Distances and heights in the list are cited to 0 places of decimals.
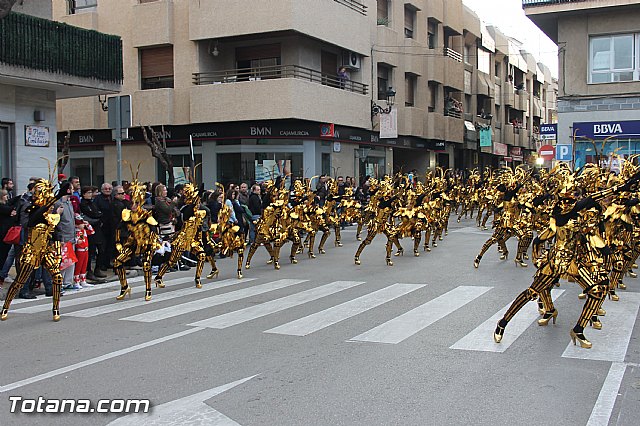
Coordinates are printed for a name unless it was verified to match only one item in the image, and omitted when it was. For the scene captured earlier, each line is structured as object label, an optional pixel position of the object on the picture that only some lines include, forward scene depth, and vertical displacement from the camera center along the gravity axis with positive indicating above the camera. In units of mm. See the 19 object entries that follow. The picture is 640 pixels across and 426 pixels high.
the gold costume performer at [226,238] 13203 -1077
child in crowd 12336 -1249
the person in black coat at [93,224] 12688 -795
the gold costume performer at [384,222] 15055 -914
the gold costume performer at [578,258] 7465 -860
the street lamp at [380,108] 33594 +3338
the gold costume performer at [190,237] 11820 -940
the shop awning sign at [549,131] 27156 +1764
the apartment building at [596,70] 26750 +4097
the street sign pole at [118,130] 14340 +1022
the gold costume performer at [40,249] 9484 -914
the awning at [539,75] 68319 +9962
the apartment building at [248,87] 27688 +3786
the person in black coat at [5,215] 11352 -533
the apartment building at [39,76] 15844 +2484
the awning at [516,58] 58484 +10057
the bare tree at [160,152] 25656 +1062
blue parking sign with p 25511 +935
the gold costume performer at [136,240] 10891 -912
